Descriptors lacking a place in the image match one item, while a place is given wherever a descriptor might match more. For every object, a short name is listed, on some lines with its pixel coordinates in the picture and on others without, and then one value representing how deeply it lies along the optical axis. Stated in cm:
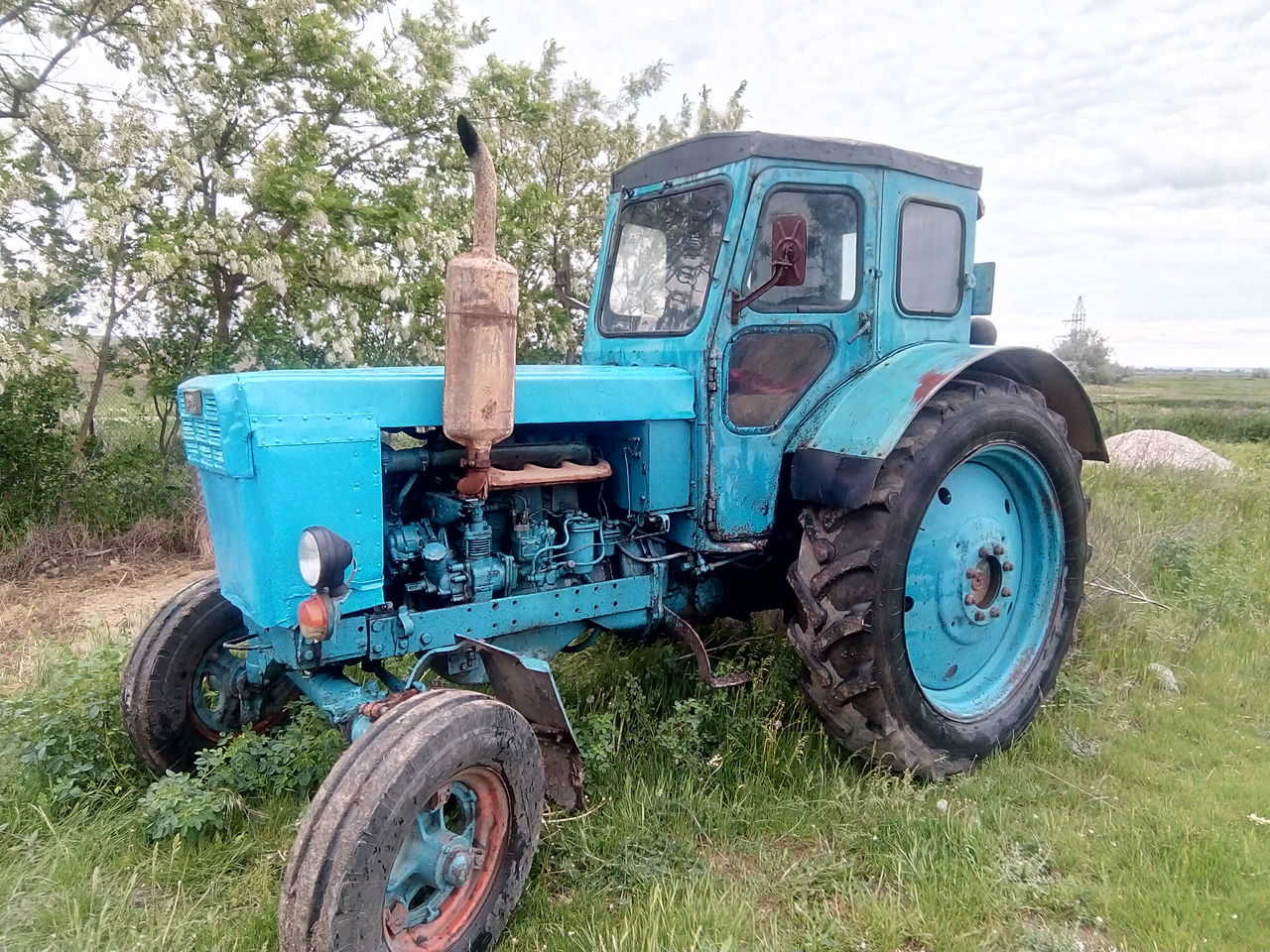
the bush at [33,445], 647
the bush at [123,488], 687
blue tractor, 240
